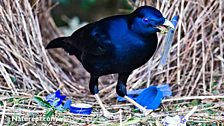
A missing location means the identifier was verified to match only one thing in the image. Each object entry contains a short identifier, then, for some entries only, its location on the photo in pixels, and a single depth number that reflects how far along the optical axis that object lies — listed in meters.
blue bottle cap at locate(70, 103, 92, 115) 5.69
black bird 5.27
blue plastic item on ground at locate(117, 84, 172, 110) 6.05
